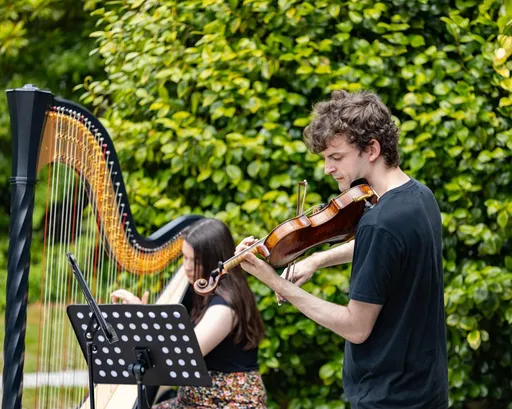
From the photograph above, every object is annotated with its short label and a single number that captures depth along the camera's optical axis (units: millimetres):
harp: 5098
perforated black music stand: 5836
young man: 4953
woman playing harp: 7426
